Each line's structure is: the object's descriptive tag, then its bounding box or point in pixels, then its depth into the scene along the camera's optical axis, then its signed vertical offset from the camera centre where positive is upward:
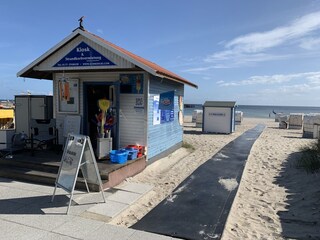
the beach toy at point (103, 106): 7.77 -0.04
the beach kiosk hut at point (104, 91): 7.83 +0.41
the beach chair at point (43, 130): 8.95 -0.83
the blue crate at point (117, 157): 7.32 -1.31
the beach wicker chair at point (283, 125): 25.28 -1.45
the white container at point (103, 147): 7.56 -1.13
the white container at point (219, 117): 19.22 -0.66
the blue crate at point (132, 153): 7.71 -1.29
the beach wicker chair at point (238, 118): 29.55 -1.08
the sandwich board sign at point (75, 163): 5.00 -1.05
